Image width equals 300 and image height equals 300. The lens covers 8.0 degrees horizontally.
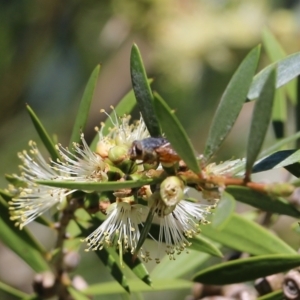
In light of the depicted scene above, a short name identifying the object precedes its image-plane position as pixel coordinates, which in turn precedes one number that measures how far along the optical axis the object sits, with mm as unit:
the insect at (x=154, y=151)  617
